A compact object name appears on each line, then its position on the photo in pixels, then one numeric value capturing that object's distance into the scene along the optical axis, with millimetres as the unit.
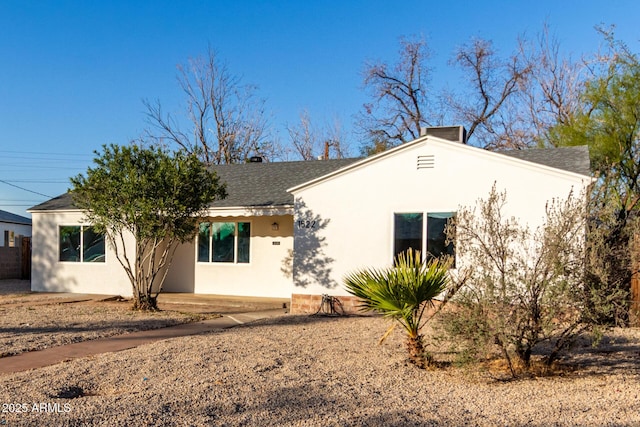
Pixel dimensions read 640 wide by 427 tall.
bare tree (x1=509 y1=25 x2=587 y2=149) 24375
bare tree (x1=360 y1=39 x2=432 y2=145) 32219
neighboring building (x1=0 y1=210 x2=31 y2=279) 23656
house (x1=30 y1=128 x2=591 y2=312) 11633
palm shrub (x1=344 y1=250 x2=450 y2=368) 7207
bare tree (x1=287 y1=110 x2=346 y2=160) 36750
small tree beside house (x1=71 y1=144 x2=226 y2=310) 11977
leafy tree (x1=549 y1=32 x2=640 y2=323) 16016
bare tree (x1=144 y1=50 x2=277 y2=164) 34125
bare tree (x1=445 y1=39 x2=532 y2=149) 28453
